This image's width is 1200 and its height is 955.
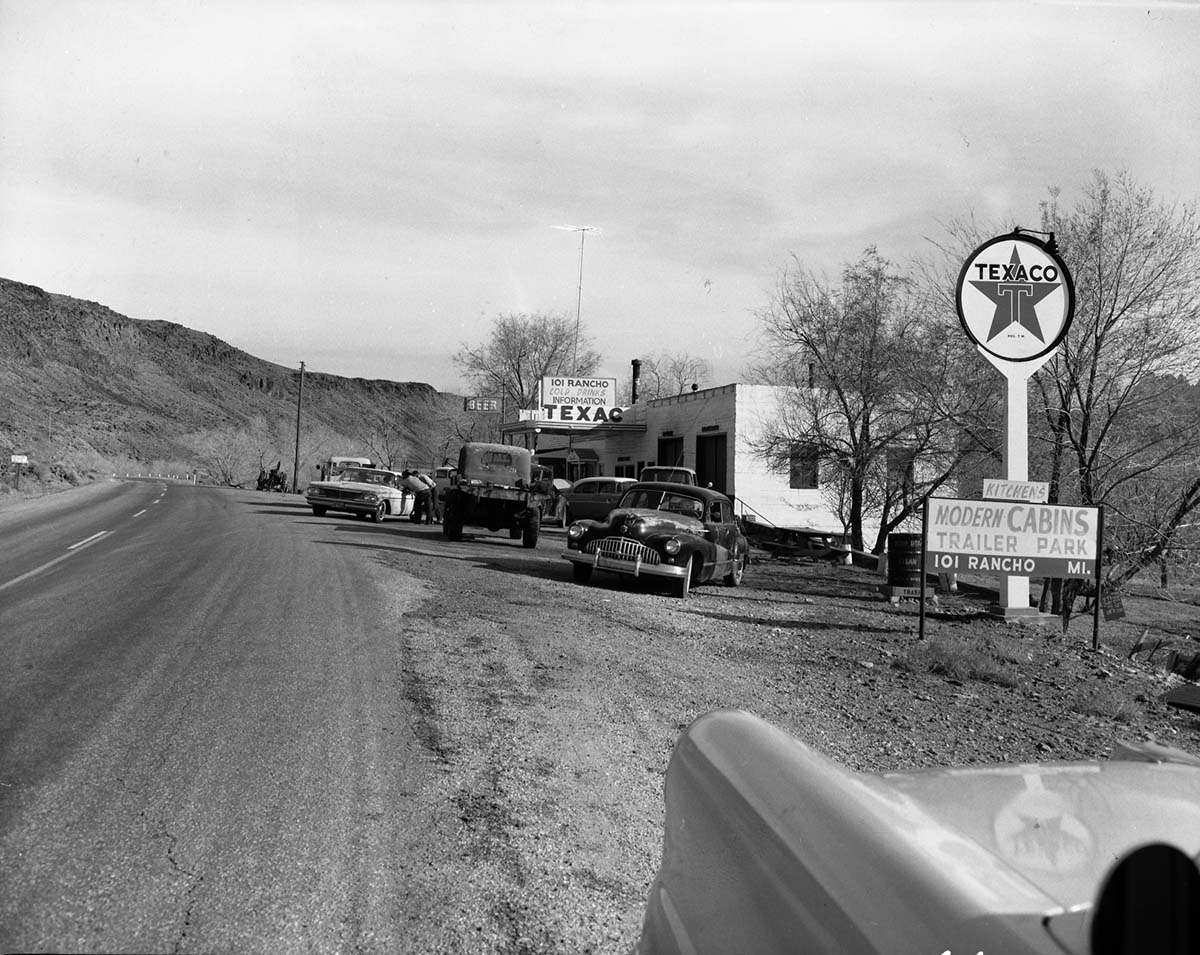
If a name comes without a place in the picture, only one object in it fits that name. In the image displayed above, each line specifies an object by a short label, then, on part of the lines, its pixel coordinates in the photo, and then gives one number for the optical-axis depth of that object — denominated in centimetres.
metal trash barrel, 1438
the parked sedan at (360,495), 2772
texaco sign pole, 1188
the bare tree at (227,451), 10731
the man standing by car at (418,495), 2897
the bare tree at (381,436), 14350
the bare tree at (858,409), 2145
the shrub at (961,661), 887
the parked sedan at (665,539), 1370
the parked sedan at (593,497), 2683
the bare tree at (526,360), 6919
